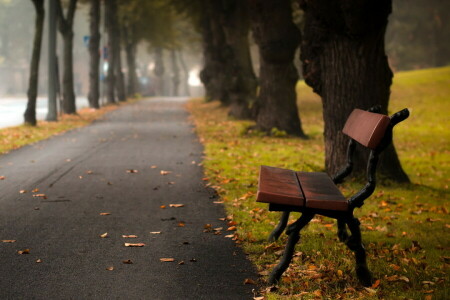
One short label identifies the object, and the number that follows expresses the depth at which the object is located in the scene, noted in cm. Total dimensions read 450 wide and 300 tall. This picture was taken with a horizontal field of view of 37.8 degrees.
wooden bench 471
